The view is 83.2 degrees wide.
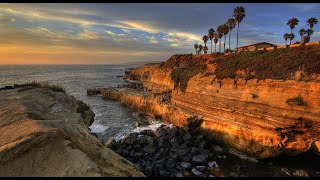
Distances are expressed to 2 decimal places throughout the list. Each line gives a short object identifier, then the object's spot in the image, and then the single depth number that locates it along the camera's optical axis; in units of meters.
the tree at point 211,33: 55.94
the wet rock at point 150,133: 22.36
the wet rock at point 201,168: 16.01
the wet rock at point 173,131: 21.69
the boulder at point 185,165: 16.24
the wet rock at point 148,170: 15.16
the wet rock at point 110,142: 19.47
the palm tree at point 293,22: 41.64
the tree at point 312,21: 43.60
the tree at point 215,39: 57.37
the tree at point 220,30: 50.33
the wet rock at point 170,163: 16.02
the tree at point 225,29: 49.78
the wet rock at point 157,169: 15.29
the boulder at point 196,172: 15.51
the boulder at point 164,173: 15.03
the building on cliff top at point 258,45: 40.23
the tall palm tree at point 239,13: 40.58
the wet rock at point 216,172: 15.54
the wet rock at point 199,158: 16.88
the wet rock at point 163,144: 19.22
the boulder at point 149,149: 18.29
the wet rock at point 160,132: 21.70
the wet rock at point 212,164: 16.64
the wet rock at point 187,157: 17.07
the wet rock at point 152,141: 19.27
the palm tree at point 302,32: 53.59
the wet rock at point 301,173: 15.29
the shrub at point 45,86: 27.16
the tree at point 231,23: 46.00
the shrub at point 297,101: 16.39
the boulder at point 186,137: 20.48
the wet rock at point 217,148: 19.24
